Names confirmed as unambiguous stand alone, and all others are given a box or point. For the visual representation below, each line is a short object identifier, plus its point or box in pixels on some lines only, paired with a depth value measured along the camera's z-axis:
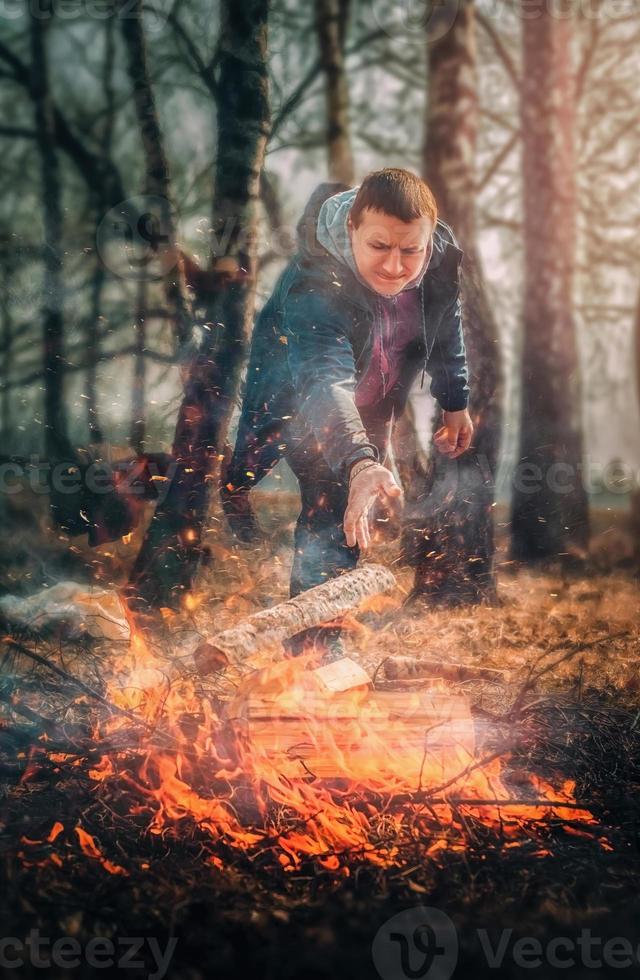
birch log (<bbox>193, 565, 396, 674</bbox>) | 3.40
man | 3.66
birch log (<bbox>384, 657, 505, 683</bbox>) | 3.76
